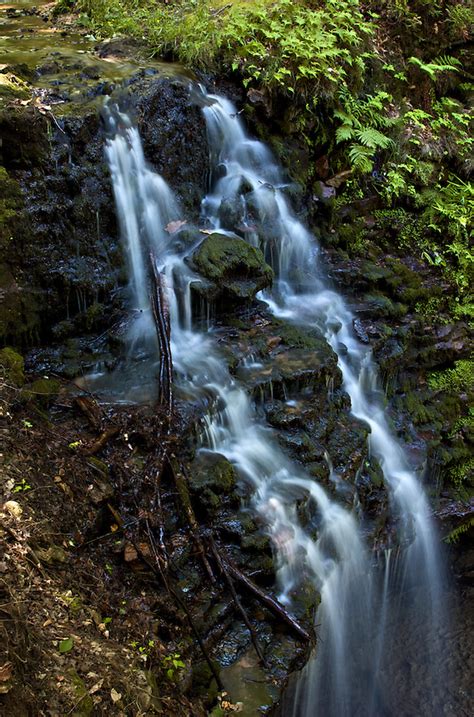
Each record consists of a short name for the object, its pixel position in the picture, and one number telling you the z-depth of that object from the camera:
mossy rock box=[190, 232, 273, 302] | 6.39
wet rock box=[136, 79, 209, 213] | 6.86
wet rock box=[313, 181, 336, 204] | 8.35
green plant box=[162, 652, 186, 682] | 3.47
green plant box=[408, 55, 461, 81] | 9.41
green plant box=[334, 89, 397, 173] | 8.41
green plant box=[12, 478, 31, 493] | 3.61
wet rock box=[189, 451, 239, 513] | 4.58
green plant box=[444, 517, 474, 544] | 6.84
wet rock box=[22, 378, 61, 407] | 4.77
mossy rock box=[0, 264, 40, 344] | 5.41
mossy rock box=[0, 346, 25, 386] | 4.58
